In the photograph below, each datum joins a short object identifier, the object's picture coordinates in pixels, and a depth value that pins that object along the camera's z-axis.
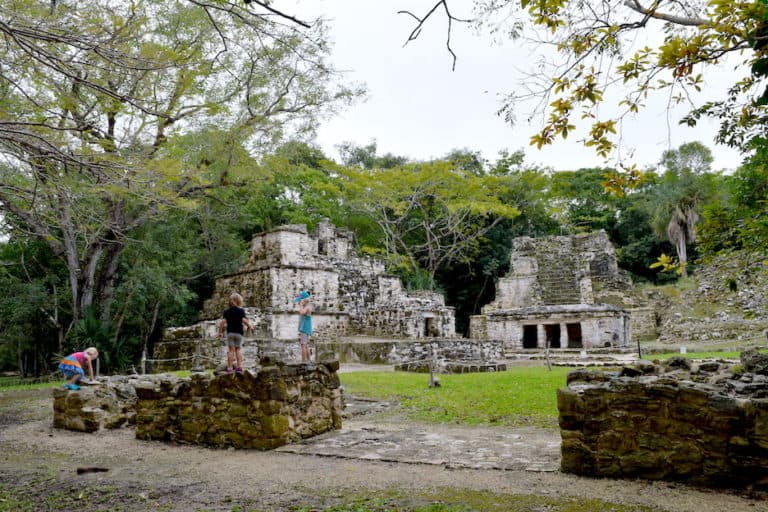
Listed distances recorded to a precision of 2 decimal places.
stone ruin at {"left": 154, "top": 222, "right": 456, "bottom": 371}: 15.40
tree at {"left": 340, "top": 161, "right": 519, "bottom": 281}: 23.38
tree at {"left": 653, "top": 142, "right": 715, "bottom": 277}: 21.59
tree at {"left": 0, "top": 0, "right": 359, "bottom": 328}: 6.05
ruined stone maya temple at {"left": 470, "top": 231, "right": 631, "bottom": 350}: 16.72
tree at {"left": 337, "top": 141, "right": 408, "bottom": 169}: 29.86
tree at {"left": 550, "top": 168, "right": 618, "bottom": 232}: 28.05
